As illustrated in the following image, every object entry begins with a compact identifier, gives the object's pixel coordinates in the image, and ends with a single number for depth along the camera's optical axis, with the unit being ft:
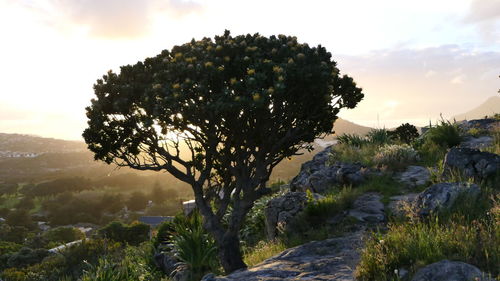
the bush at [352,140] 83.90
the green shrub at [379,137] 80.81
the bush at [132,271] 36.29
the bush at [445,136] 66.59
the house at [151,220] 236.63
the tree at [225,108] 32.50
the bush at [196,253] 43.52
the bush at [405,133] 84.89
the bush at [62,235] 198.52
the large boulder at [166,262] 48.70
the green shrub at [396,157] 57.72
